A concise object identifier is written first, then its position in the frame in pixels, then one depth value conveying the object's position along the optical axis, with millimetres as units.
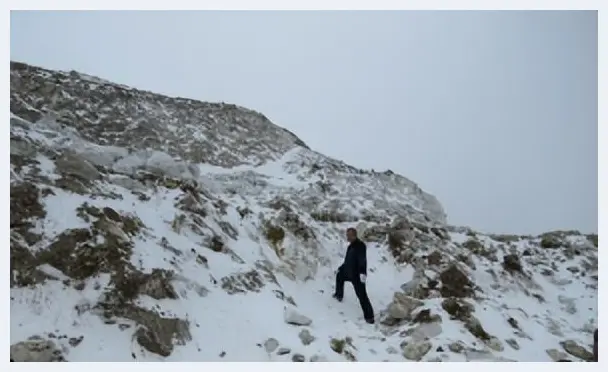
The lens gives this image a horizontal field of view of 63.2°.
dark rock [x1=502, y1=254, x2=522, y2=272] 13570
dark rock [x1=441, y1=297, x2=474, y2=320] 9766
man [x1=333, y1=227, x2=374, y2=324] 10003
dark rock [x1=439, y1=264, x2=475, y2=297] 11469
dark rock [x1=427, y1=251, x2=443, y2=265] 12938
